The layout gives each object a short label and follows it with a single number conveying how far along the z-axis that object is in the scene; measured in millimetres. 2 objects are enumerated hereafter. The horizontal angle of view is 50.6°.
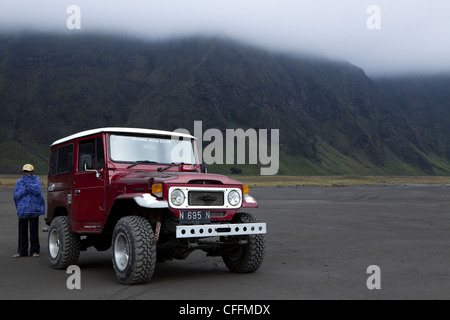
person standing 11156
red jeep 7668
